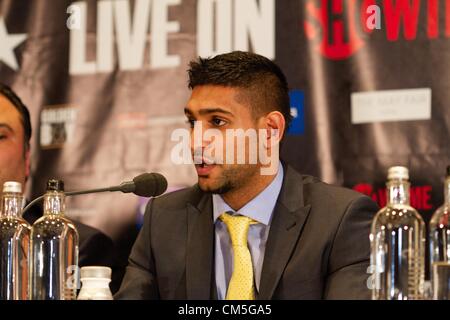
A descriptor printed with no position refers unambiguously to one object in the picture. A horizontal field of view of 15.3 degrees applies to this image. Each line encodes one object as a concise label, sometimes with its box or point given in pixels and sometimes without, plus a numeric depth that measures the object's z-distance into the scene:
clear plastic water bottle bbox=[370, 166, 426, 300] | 3.49
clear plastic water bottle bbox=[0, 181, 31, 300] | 3.86
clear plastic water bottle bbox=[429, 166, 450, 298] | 3.62
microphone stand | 4.37
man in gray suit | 4.61
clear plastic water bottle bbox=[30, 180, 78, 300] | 3.81
